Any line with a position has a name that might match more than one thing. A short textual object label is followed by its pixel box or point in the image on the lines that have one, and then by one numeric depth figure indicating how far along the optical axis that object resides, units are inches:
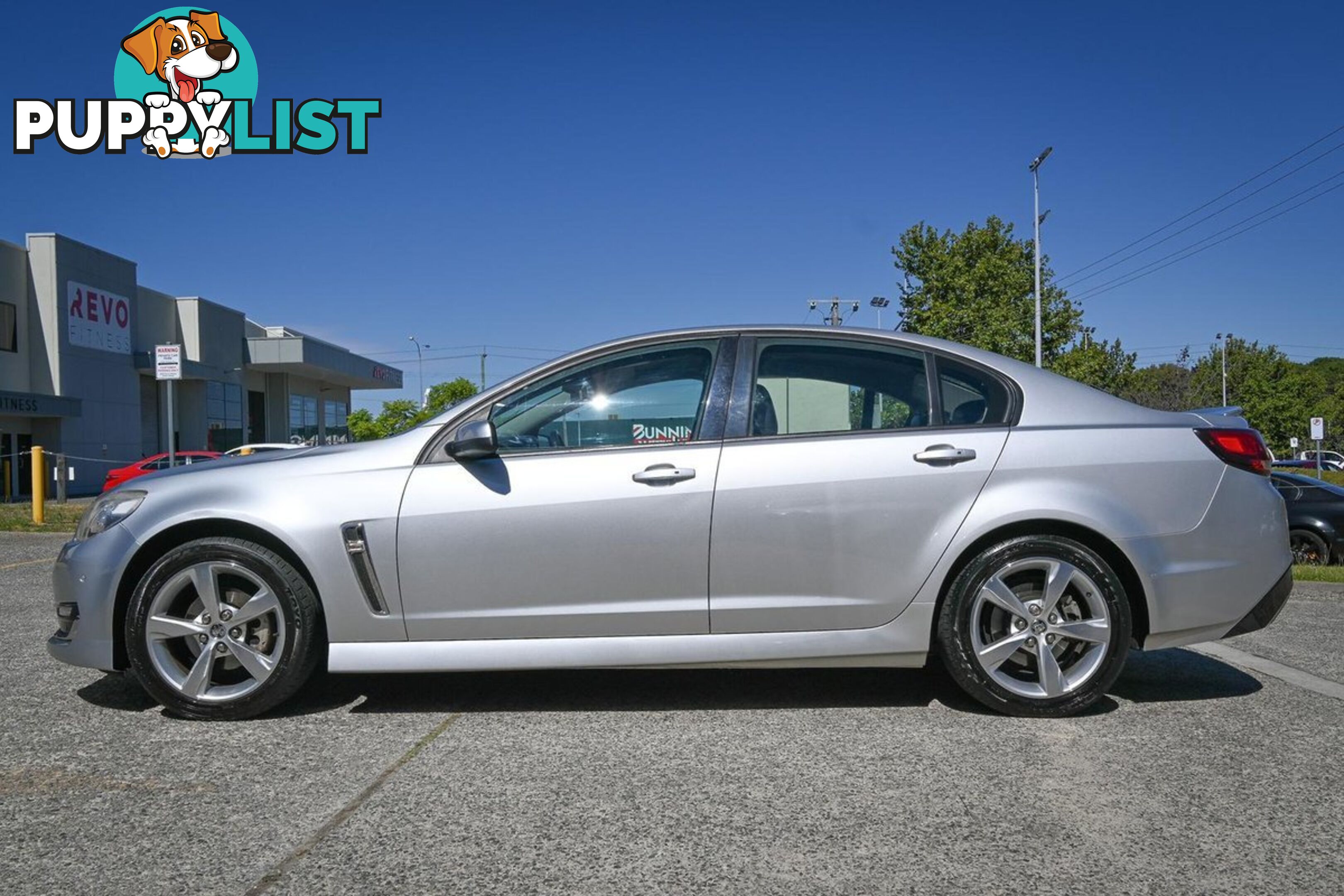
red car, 894.3
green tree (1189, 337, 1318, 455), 2716.5
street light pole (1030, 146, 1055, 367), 1314.0
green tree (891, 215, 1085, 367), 1584.6
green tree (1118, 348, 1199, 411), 2440.9
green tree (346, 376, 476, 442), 2583.7
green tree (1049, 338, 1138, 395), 1728.6
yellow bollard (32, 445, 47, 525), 658.2
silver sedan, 157.3
